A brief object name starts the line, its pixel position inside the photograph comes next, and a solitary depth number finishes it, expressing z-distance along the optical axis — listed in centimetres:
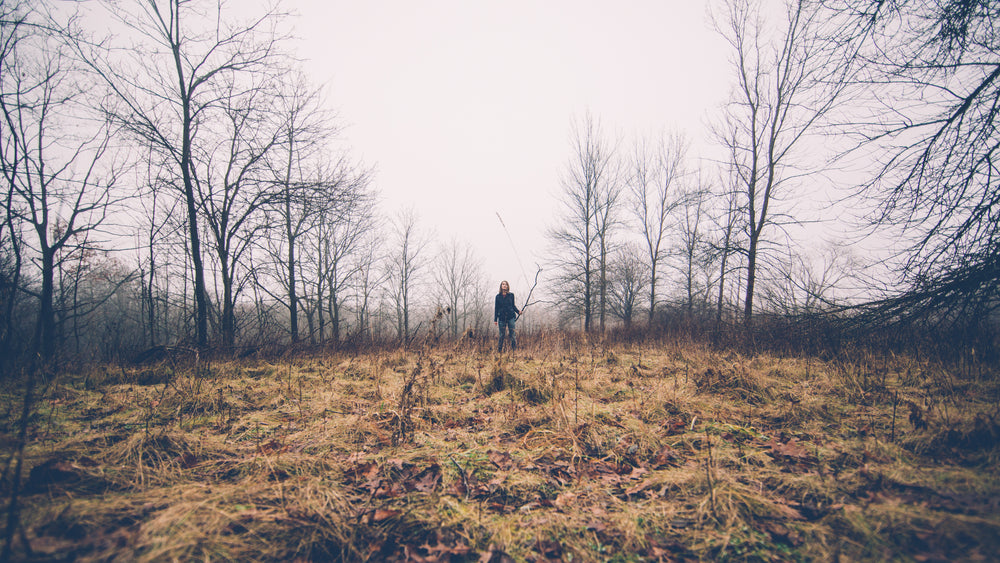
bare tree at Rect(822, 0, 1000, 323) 317
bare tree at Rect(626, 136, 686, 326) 1798
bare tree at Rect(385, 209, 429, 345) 2394
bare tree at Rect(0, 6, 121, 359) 712
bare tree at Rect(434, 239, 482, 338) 3219
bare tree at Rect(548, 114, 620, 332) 1689
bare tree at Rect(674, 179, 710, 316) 1694
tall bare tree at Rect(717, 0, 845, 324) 916
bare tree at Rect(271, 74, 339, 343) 754
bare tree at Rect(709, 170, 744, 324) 929
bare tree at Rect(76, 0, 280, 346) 643
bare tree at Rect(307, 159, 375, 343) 1425
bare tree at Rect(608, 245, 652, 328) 2139
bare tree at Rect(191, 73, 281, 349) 755
